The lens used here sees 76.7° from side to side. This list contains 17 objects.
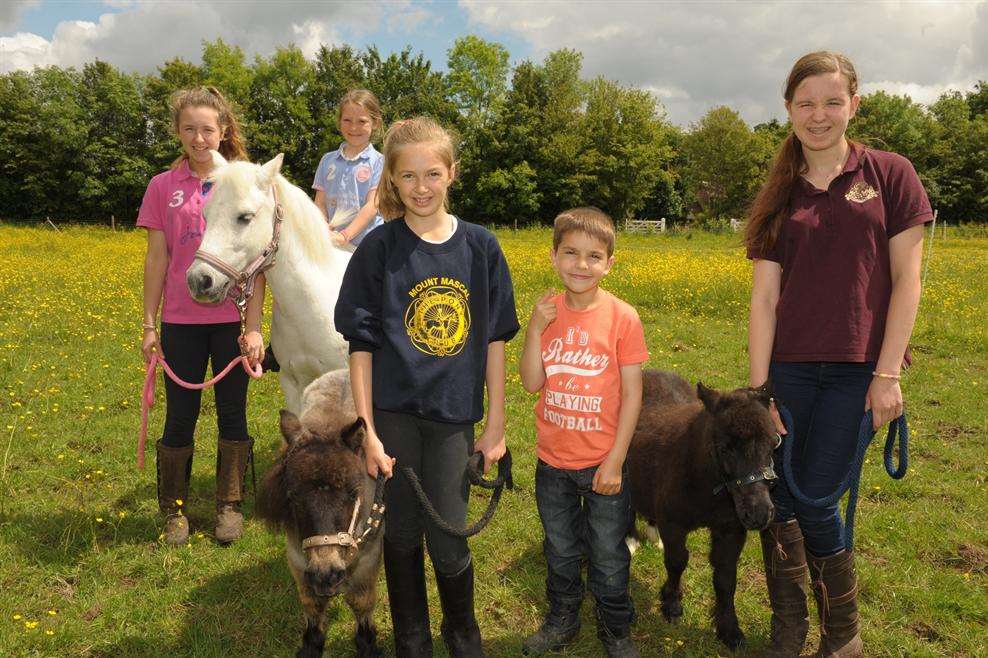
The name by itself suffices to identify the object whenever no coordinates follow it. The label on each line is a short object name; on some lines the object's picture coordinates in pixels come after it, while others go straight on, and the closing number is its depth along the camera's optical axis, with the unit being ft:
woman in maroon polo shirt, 9.11
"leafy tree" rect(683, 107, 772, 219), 175.83
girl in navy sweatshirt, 8.79
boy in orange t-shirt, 10.13
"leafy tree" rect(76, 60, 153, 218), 147.54
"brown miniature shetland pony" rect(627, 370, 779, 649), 10.00
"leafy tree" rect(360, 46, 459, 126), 170.50
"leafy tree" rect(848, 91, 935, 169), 174.81
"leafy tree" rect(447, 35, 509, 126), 180.45
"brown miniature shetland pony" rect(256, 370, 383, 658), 8.80
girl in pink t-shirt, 13.60
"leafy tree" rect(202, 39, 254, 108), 174.19
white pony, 12.02
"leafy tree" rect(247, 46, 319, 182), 157.99
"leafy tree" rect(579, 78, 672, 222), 162.91
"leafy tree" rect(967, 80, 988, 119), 215.31
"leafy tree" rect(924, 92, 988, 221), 160.35
